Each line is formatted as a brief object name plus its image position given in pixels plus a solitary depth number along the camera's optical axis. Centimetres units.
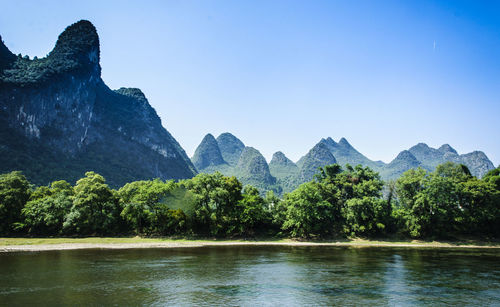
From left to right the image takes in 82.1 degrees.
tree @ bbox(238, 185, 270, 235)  6088
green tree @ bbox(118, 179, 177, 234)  5978
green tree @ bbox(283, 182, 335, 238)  6047
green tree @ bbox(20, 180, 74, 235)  5597
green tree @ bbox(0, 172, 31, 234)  5662
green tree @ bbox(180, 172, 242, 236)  6016
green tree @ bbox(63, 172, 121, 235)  5631
